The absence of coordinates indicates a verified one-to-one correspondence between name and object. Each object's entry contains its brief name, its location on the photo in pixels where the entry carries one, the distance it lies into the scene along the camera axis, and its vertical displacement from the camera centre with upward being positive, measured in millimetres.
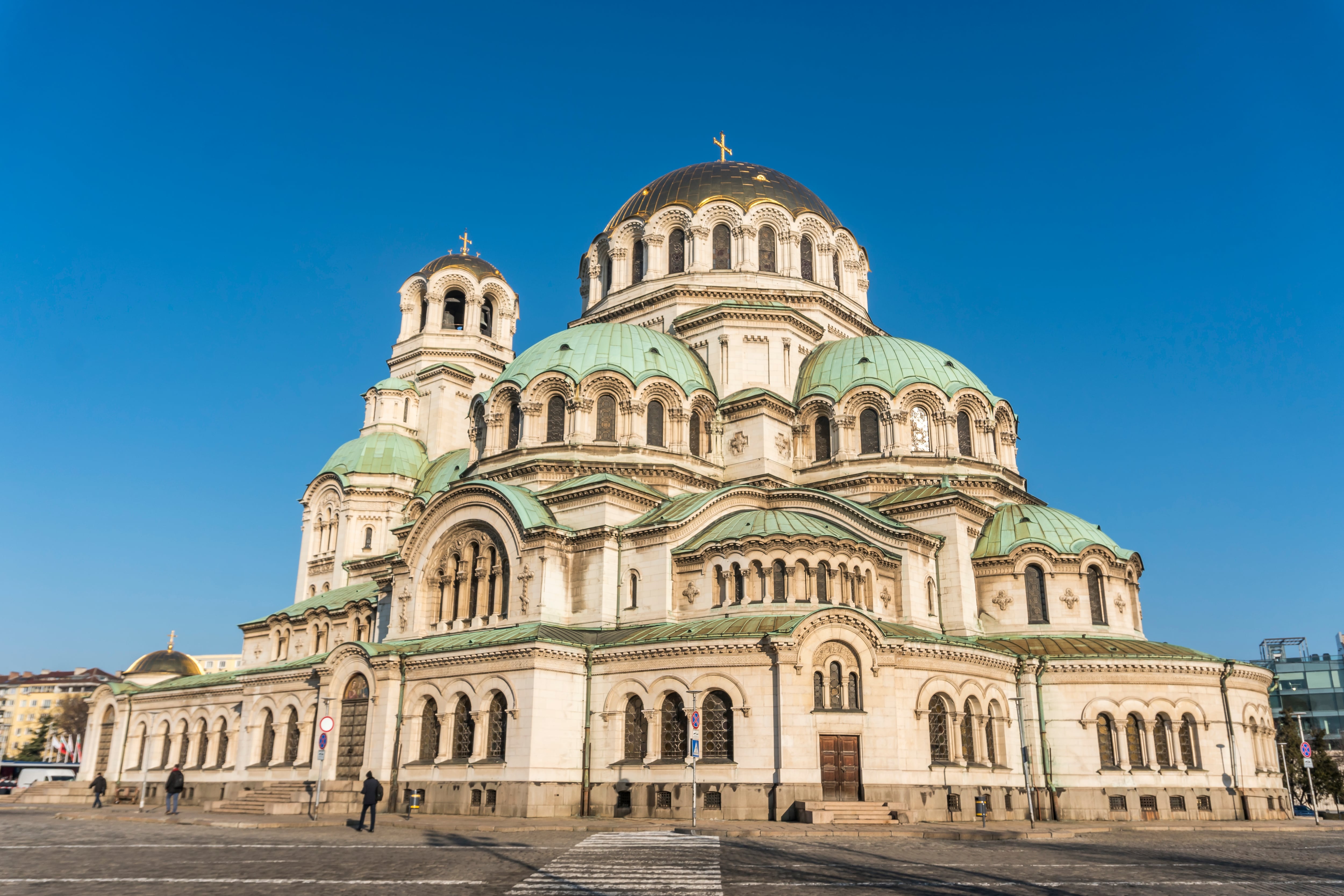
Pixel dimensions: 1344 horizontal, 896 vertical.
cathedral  30062 +4718
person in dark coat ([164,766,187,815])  31578 -935
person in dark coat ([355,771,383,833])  24781 -862
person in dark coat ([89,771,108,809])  37531 -1144
